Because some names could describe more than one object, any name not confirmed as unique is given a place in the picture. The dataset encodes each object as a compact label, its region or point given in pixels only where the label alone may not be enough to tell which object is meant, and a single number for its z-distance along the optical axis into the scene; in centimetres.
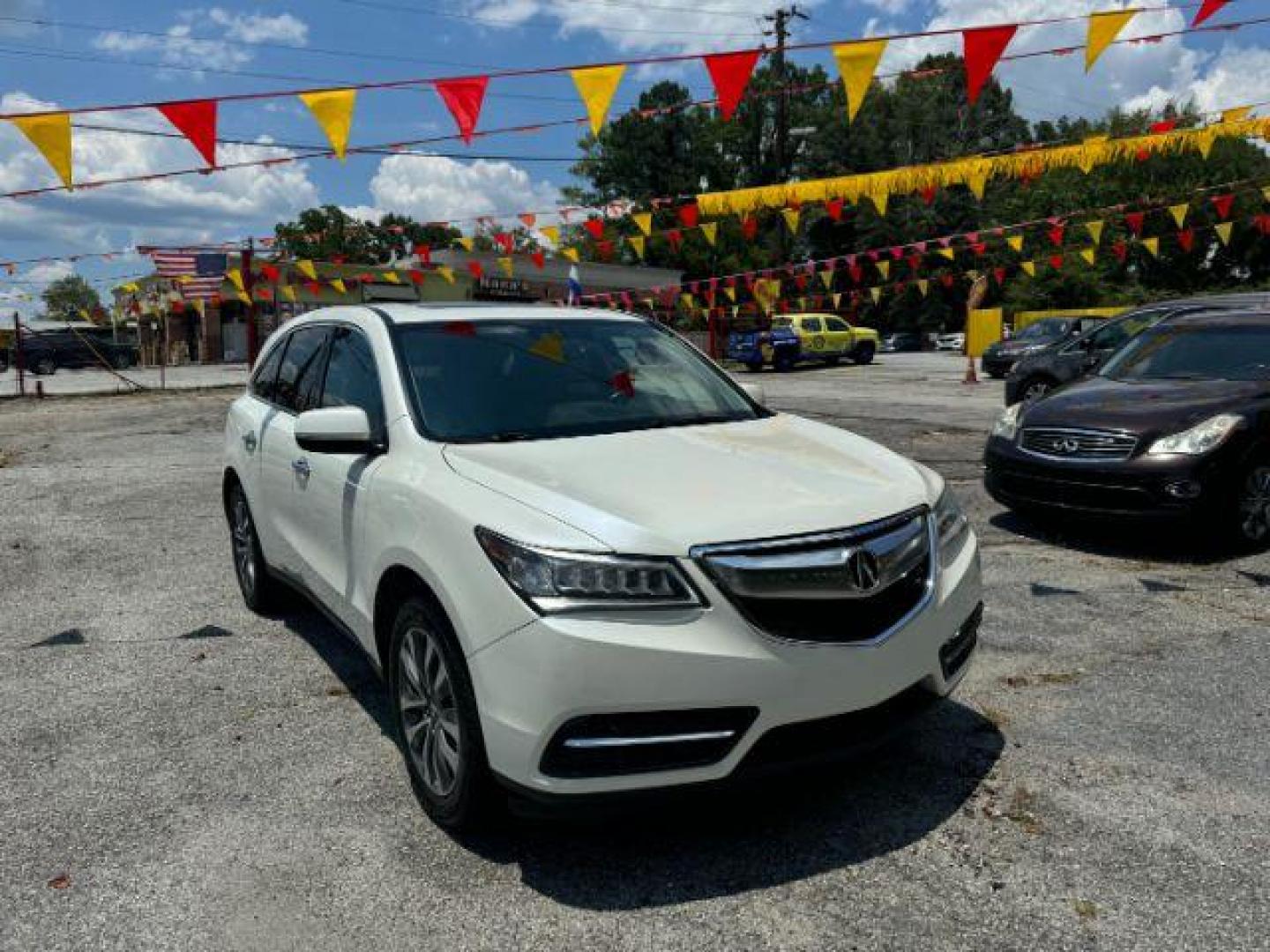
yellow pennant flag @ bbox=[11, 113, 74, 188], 828
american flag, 3269
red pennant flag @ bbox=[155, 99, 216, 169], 856
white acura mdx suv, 249
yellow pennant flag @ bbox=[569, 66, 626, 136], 903
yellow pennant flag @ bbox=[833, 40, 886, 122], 920
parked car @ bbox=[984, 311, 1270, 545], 583
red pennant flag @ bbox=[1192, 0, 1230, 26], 846
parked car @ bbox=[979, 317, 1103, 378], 2384
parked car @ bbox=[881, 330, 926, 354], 5484
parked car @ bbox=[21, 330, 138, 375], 3506
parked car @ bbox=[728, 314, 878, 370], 2900
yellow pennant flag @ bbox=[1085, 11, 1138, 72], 876
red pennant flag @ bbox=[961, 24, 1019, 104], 898
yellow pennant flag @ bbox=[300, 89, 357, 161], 894
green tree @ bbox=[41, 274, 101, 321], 9300
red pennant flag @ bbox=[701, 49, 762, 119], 928
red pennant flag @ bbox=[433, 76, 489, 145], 923
